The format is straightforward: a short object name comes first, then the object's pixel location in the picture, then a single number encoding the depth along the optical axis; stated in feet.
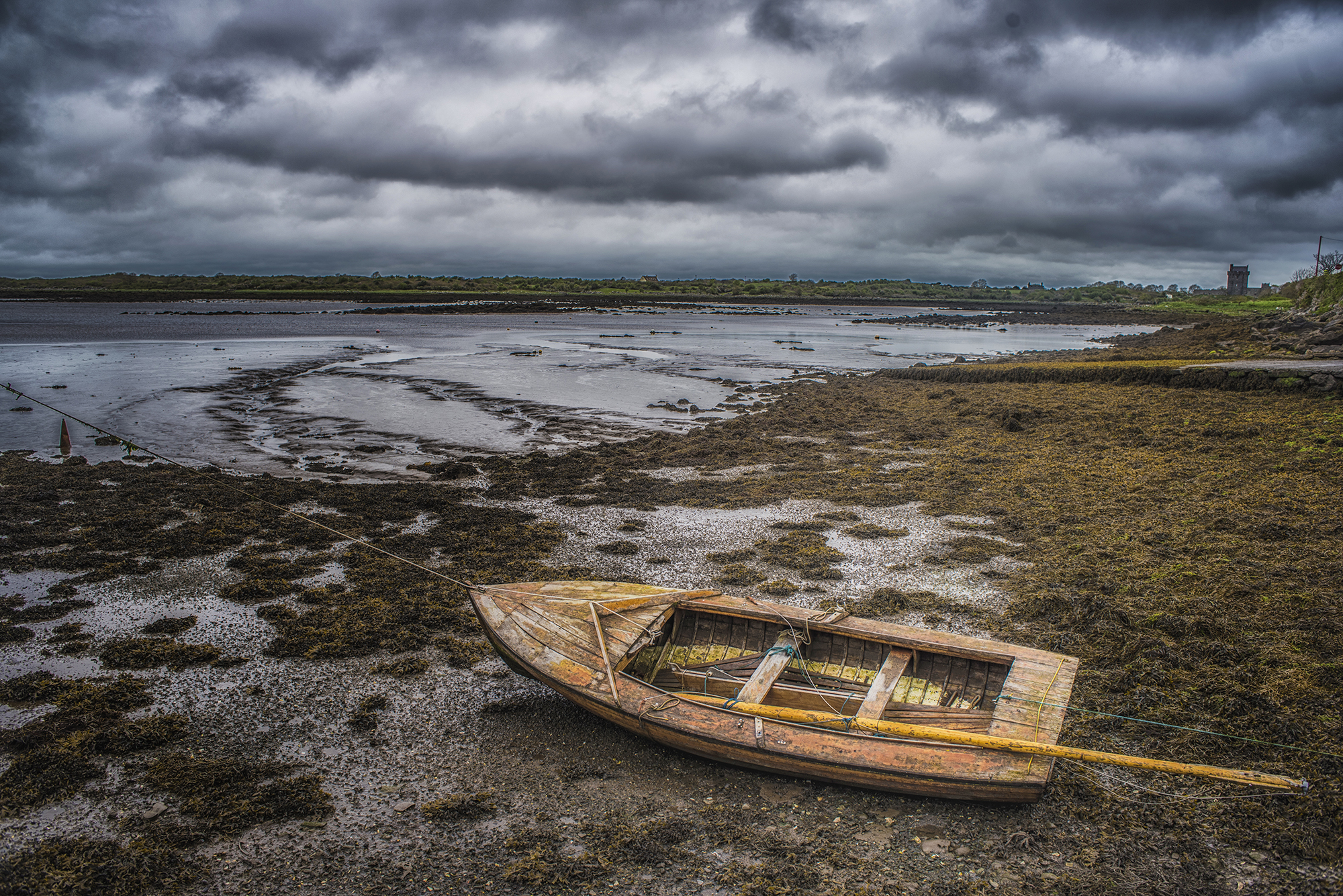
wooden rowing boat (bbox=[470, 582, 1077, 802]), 17.63
